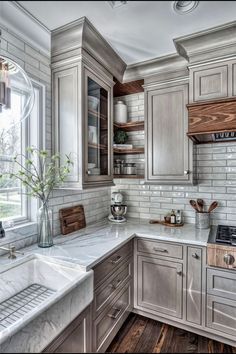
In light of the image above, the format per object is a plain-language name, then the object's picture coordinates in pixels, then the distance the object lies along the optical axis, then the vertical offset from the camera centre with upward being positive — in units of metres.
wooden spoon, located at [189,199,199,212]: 1.96 -0.29
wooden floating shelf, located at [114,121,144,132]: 2.11 +0.47
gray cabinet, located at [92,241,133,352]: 1.17 -0.74
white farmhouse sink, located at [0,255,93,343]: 1.04 -0.60
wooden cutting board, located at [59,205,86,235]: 1.71 -0.39
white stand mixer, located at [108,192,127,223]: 2.16 -0.39
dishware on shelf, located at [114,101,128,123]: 2.22 +0.62
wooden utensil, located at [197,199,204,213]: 1.94 -0.30
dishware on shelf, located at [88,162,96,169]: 1.59 +0.06
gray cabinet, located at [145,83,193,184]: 1.82 +0.32
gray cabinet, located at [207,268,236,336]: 1.45 -0.88
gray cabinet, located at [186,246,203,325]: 1.56 -0.83
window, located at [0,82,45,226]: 1.39 +0.18
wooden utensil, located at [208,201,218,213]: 1.92 -0.30
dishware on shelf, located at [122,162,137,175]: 2.21 +0.04
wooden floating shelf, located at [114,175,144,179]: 2.08 -0.03
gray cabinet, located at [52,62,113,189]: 1.49 +0.39
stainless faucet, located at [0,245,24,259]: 1.23 -0.46
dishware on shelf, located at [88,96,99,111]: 1.58 +0.53
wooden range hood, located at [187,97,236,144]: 1.49 +0.39
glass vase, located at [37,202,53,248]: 1.42 -0.36
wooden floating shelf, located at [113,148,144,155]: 2.14 +0.22
